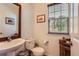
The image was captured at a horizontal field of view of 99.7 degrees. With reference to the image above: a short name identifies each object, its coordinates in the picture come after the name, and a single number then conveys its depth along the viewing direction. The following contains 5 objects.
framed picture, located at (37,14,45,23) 1.17
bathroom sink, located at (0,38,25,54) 1.06
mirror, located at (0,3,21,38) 1.10
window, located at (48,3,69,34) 1.13
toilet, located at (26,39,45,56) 1.13
